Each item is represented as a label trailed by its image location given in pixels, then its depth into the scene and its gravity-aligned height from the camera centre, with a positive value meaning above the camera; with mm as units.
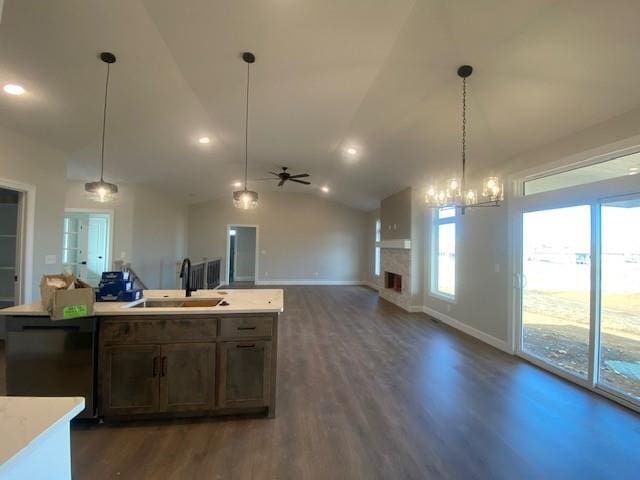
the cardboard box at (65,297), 2068 -392
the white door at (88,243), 6277 -30
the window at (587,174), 2713 +811
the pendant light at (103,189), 2820 +497
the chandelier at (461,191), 2873 +592
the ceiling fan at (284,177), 6179 +1424
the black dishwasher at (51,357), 2164 -844
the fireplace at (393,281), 7337 -832
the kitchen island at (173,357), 2229 -867
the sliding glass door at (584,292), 2770 -413
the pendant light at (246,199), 3396 +531
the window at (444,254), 5551 -79
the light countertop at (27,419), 709 -480
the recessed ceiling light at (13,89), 3023 +1533
